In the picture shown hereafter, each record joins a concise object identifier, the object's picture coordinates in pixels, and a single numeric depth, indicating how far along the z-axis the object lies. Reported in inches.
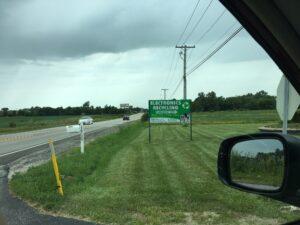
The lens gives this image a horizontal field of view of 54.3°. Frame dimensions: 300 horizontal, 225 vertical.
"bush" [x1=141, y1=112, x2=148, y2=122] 1827.9
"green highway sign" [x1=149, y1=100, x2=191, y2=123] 647.5
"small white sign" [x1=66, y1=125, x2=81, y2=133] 447.6
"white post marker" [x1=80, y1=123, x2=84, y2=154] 397.4
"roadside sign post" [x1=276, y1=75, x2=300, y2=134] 196.8
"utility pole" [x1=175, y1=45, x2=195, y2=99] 1236.6
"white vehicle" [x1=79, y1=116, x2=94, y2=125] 1735.5
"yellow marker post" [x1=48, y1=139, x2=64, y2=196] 231.3
